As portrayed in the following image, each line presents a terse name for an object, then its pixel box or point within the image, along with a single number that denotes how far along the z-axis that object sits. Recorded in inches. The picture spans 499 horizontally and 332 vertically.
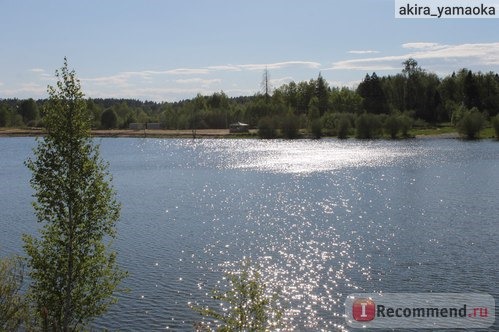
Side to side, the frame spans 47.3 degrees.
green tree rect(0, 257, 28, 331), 948.0
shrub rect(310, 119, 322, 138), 7322.8
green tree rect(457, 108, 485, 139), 6441.9
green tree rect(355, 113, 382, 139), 6840.6
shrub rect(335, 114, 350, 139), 7140.8
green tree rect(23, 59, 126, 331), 1000.2
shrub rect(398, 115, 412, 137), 6796.3
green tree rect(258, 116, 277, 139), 7535.9
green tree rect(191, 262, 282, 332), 753.6
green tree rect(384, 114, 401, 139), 6756.9
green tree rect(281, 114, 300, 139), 7460.6
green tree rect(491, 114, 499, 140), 6139.3
